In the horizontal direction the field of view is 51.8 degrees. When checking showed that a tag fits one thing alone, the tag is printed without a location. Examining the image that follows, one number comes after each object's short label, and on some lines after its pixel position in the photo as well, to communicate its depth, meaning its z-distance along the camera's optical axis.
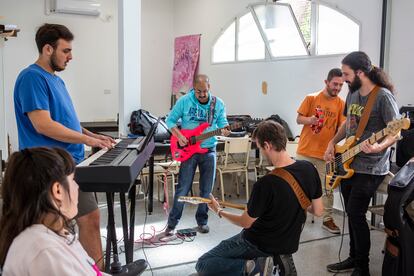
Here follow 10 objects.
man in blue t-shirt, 2.27
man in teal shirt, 3.81
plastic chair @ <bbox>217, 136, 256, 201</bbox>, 4.96
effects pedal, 3.89
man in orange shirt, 3.96
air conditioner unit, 7.60
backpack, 4.57
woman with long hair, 1.10
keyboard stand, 2.49
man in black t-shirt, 2.09
